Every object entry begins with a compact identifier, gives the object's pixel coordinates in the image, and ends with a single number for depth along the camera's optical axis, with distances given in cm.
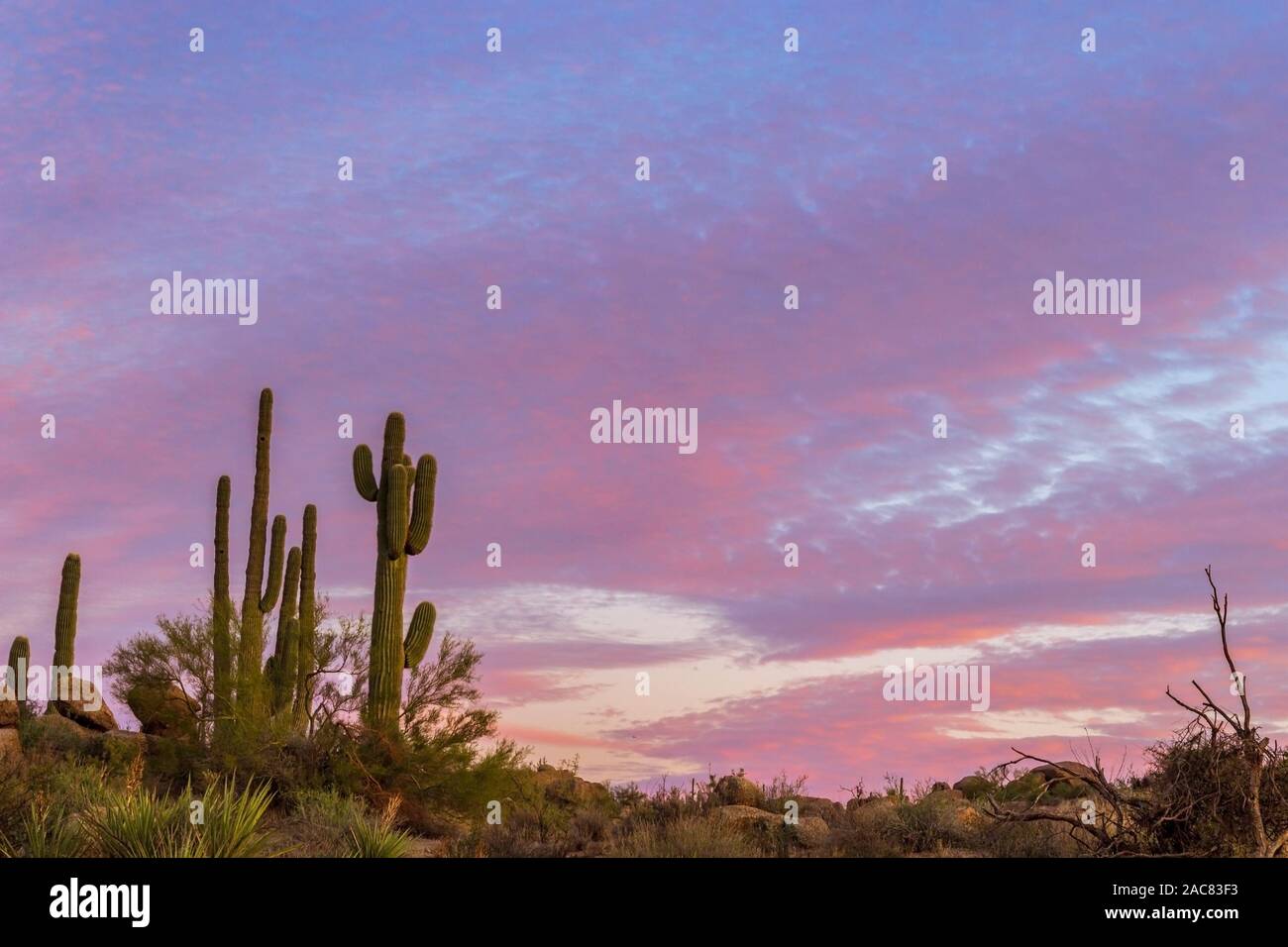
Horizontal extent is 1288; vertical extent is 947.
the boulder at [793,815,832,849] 1891
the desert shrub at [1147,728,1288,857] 1359
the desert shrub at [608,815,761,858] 1648
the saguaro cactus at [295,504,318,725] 2862
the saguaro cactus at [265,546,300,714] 2872
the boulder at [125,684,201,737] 2998
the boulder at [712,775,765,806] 2389
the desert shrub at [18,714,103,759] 2939
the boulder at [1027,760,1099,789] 1385
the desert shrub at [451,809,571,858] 1861
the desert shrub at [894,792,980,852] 1800
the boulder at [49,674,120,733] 3353
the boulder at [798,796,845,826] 2038
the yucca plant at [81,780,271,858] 1261
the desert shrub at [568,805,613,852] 2016
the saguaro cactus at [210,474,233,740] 2898
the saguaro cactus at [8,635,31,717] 3419
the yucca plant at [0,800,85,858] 1327
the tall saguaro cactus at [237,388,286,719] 3052
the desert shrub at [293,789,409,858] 1675
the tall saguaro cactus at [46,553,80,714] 3425
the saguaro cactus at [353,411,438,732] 2709
